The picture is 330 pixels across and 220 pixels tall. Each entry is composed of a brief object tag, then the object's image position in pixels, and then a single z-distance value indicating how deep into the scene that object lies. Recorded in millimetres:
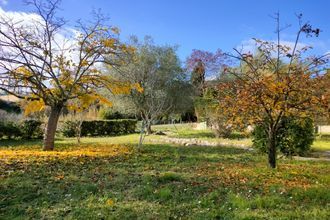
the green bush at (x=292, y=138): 9484
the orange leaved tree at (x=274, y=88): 6012
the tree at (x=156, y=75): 19203
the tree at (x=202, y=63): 23562
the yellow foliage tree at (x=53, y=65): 9734
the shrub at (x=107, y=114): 24647
